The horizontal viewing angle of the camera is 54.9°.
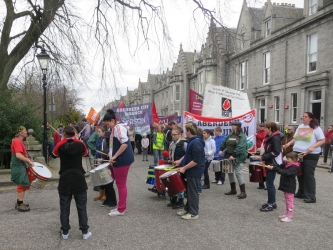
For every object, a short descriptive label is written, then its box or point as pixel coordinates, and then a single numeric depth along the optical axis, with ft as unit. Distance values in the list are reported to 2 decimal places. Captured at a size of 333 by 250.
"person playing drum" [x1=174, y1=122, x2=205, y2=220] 18.56
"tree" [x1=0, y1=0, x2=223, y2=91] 32.31
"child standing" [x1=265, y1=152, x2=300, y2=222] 18.52
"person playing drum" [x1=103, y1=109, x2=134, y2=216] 18.69
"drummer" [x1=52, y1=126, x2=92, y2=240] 15.31
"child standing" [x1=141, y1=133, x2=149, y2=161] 49.26
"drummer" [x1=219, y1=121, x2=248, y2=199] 24.38
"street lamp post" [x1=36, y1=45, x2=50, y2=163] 35.63
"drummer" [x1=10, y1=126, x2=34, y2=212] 20.10
